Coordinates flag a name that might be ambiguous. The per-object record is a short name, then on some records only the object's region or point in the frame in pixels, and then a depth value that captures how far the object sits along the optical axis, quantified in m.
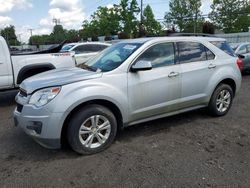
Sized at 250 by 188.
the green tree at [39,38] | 72.34
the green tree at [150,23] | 39.11
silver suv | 2.74
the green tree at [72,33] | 58.10
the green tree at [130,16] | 33.24
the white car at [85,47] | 8.24
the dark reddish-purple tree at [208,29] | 24.00
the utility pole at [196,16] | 41.06
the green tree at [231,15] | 38.97
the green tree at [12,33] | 62.65
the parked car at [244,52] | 8.16
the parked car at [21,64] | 5.01
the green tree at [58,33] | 60.77
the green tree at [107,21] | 36.28
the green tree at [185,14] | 43.21
